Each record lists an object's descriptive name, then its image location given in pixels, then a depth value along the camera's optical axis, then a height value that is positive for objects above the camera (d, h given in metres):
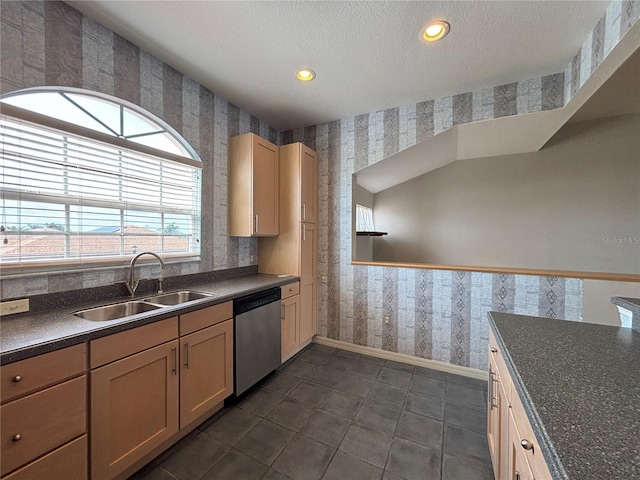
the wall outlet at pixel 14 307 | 1.34 -0.40
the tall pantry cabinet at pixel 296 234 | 2.92 +0.01
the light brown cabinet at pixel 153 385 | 1.27 -0.90
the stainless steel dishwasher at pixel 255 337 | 2.09 -0.91
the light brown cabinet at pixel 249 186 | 2.60 +0.51
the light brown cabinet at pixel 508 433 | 0.76 -0.76
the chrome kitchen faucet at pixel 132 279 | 1.84 -0.33
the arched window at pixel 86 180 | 1.43 +0.37
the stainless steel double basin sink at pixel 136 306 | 1.59 -0.51
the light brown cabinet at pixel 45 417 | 0.98 -0.77
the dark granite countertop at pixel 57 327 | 1.04 -0.46
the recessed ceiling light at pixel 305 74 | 2.19 +1.41
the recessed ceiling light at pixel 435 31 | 1.69 +1.41
